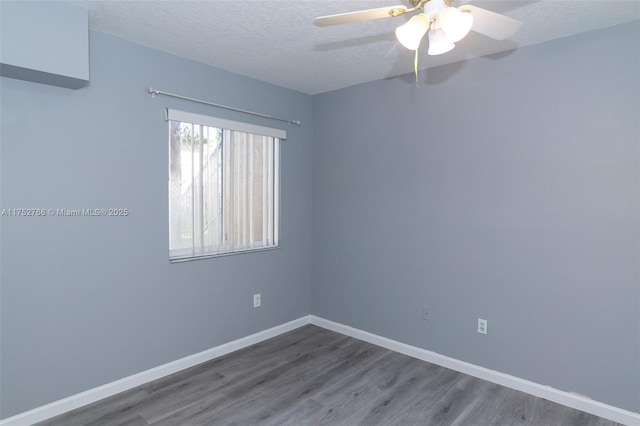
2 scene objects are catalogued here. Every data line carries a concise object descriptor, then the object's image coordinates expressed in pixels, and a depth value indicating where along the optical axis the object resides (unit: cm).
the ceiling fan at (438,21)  148
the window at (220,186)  283
